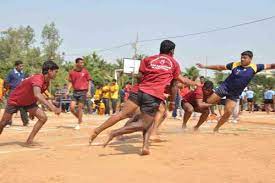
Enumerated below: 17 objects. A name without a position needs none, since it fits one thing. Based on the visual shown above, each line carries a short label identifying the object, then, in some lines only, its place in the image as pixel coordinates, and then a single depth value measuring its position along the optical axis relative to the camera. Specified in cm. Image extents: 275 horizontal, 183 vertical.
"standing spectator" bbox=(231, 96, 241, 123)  1767
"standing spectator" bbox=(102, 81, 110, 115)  2370
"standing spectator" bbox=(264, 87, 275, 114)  2983
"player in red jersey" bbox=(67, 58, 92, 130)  1343
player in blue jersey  1050
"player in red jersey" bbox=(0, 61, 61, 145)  900
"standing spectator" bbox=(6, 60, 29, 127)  1441
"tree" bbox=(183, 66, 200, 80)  4051
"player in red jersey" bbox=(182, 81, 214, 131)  1153
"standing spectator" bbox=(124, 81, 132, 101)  2480
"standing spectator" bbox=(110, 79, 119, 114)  2358
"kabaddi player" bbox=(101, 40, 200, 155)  782
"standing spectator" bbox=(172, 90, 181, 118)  1992
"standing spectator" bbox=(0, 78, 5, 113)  1563
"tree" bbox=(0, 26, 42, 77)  7825
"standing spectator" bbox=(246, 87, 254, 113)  3056
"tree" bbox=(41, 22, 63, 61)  7525
